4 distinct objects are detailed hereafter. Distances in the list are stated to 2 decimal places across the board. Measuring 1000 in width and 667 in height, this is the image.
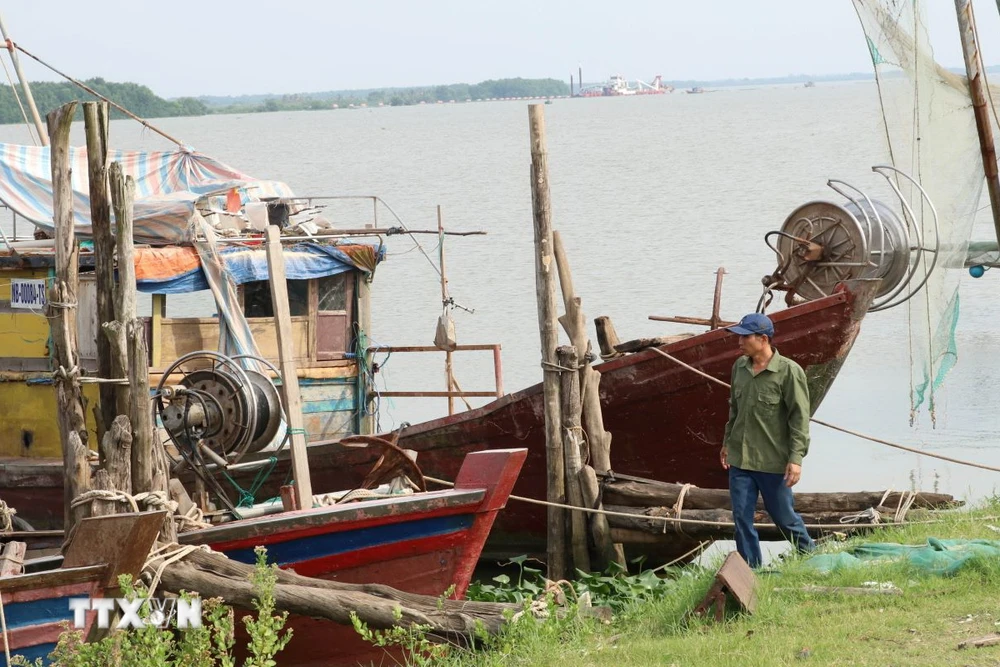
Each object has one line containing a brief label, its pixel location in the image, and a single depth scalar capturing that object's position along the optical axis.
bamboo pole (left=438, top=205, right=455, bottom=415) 25.41
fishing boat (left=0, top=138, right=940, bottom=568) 19.91
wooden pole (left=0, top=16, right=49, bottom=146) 27.72
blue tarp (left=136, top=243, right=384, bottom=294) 22.42
